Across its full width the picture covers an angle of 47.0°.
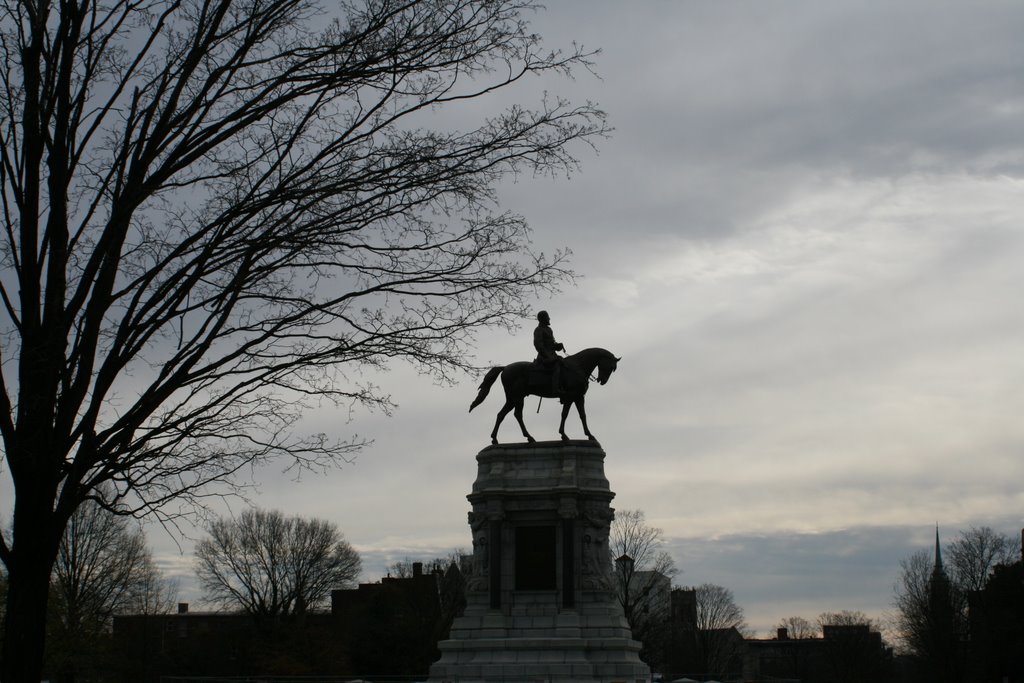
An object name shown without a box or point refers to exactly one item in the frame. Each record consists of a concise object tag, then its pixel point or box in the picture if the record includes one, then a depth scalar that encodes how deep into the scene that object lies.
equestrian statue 31.62
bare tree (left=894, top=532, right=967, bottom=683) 71.25
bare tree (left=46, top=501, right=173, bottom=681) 54.41
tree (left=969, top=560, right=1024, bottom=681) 64.94
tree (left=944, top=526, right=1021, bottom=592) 75.44
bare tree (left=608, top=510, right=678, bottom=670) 61.78
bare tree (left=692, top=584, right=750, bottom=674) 87.69
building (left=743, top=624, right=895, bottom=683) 84.81
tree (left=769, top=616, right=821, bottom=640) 122.13
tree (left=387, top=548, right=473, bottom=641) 69.06
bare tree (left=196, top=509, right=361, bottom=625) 74.50
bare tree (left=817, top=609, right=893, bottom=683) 84.50
